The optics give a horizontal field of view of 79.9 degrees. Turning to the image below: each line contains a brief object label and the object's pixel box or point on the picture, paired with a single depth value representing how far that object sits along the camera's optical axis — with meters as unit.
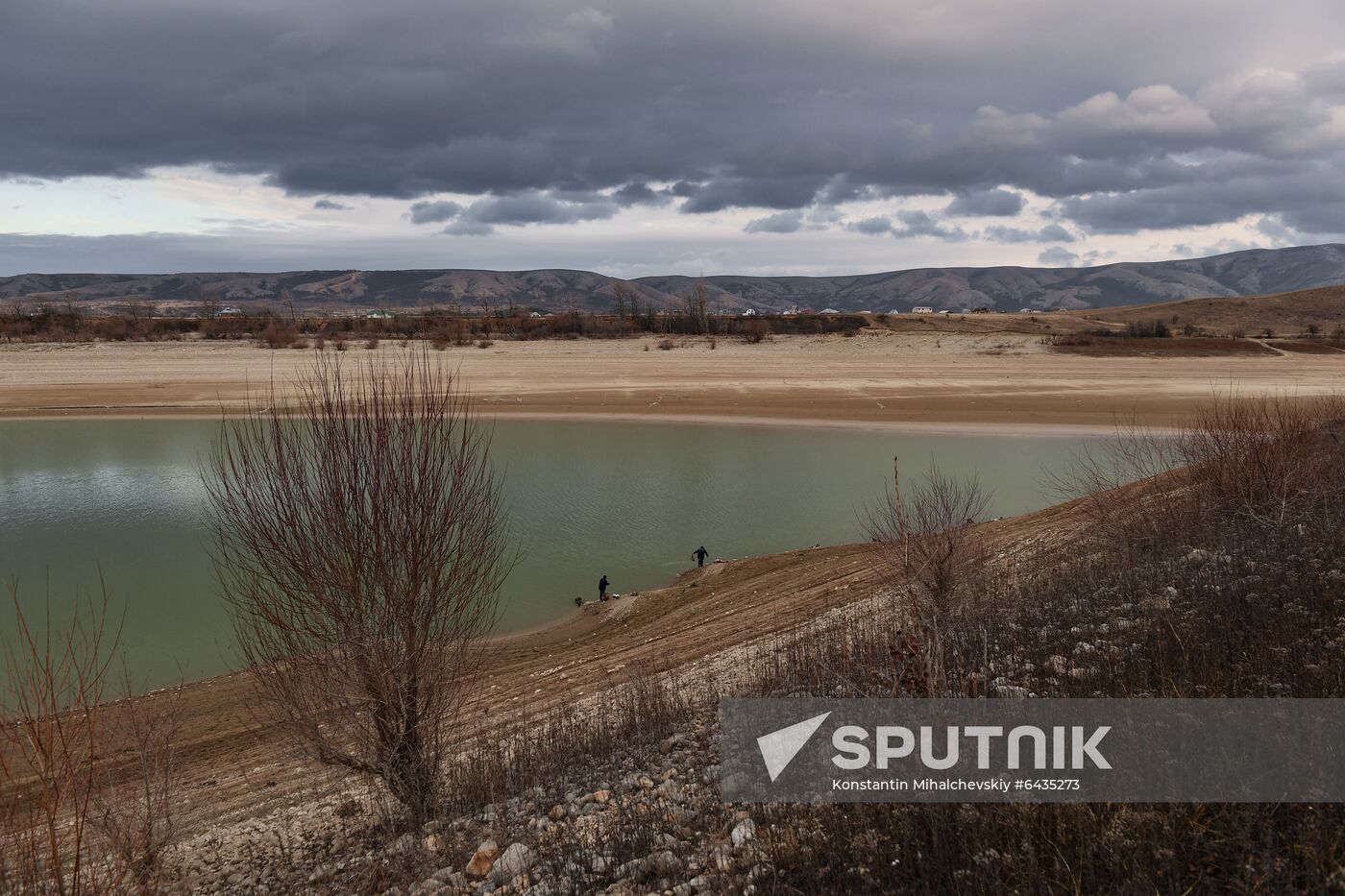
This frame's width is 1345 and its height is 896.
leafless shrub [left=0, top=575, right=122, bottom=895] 4.09
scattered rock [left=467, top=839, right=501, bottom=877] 5.59
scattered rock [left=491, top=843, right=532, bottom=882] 5.48
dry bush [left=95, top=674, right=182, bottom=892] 5.42
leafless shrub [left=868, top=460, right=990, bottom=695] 9.65
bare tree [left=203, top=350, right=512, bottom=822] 6.48
